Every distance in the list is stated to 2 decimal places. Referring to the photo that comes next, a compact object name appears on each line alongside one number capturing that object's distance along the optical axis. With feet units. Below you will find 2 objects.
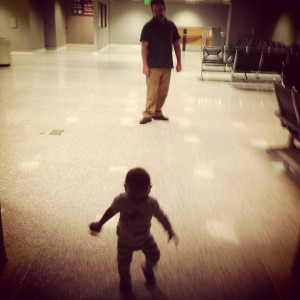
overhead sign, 78.69
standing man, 15.26
